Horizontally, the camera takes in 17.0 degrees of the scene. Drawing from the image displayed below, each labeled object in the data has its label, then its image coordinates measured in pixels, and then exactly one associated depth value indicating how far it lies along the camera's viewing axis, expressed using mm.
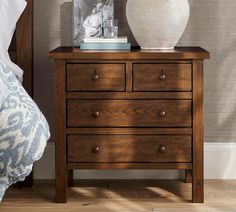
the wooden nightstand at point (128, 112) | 3556
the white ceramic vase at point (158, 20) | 3634
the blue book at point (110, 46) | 3676
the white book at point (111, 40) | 3683
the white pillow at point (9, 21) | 3801
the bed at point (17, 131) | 2848
